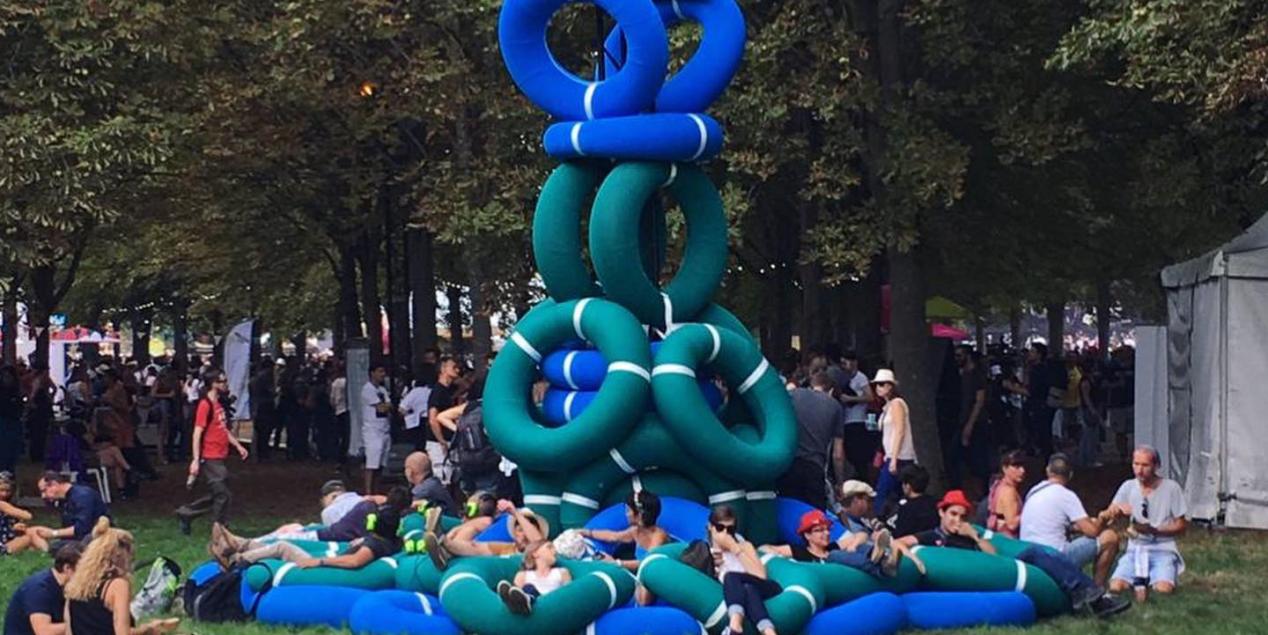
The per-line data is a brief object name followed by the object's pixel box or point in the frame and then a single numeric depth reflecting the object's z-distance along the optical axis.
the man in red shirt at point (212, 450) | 20.92
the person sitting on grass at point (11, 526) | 19.17
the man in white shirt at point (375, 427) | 23.69
